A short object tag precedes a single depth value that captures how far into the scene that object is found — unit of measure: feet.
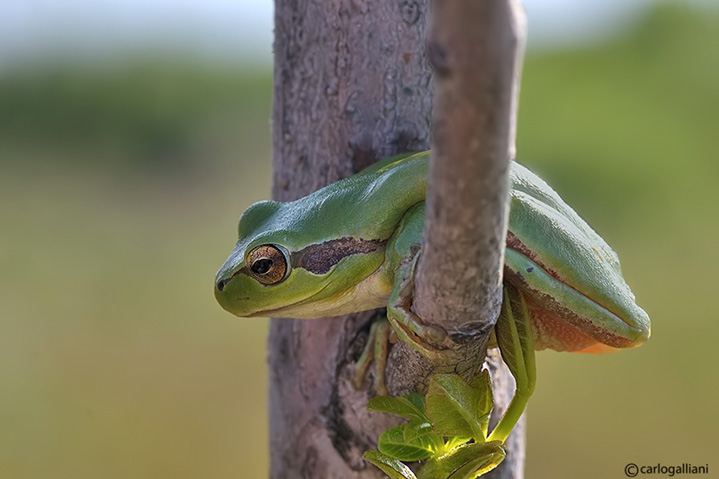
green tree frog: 1.04
